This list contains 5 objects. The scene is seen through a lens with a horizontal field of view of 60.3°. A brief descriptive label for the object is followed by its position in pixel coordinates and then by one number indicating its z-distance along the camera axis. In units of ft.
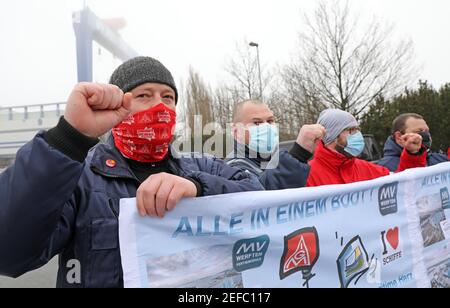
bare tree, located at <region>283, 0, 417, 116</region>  53.06
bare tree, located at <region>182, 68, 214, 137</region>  82.70
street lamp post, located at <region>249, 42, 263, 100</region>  66.39
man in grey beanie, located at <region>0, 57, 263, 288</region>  3.89
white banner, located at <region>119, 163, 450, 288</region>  4.89
